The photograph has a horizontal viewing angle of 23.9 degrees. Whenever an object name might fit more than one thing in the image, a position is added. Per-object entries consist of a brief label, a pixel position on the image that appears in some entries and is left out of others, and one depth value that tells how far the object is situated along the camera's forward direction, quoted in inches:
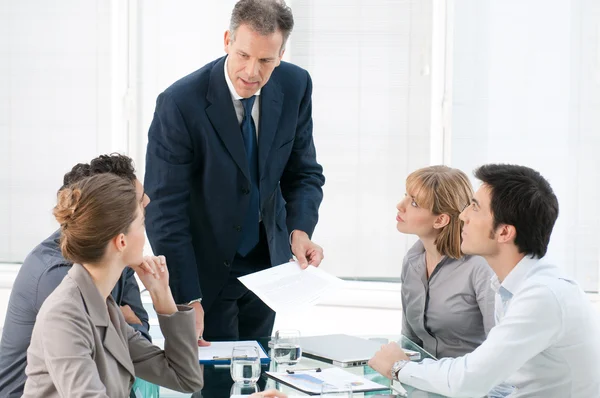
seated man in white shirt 138.6
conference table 139.5
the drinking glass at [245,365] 138.1
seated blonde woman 187.7
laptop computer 160.1
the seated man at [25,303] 136.0
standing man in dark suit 172.6
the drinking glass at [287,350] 156.2
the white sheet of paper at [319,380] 140.2
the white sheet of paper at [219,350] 157.9
